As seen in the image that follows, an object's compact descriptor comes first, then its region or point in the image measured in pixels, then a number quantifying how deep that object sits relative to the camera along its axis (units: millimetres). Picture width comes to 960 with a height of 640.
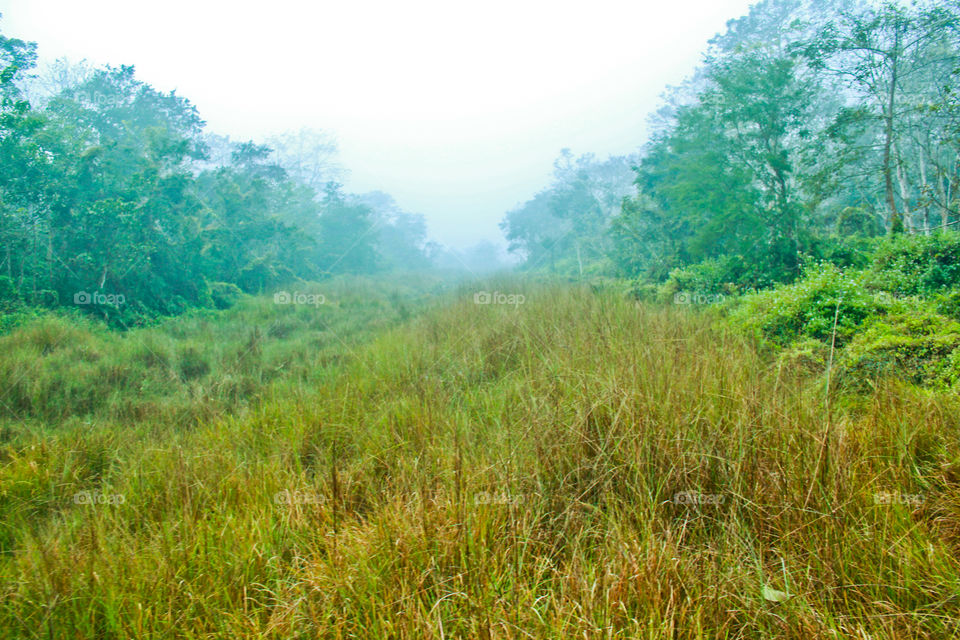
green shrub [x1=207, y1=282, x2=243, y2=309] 12492
